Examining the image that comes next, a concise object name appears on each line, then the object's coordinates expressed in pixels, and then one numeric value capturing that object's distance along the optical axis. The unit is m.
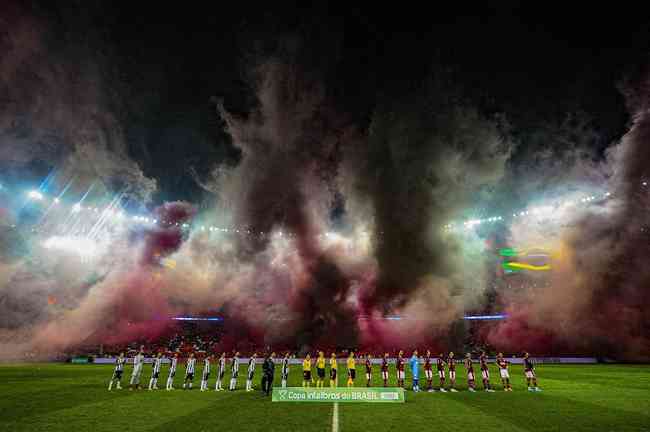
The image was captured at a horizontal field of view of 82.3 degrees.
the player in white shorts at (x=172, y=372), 21.83
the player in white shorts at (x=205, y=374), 21.78
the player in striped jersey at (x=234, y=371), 21.97
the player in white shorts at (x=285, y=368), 22.23
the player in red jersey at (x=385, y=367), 22.92
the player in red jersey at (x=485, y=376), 22.52
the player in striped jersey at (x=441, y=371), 22.52
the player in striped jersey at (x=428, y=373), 22.46
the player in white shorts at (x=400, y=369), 21.92
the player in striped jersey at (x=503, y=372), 21.93
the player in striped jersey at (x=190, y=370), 22.06
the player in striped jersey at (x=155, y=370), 21.89
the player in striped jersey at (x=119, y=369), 21.47
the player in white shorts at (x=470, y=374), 22.14
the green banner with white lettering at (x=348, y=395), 16.30
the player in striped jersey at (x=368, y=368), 23.04
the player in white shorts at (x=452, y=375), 22.17
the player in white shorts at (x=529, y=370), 21.88
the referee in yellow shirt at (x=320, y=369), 21.11
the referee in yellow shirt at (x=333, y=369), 20.66
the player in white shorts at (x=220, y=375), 22.12
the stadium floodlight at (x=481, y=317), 60.16
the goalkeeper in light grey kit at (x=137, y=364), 22.08
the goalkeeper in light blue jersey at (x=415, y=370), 21.73
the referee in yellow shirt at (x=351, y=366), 21.63
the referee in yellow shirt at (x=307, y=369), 21.27
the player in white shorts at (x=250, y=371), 21.64
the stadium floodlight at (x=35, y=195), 37.89
